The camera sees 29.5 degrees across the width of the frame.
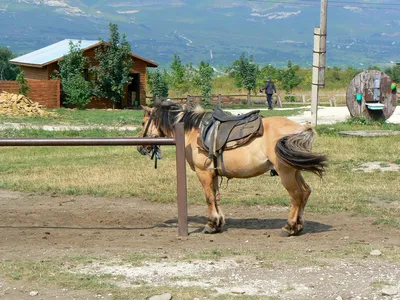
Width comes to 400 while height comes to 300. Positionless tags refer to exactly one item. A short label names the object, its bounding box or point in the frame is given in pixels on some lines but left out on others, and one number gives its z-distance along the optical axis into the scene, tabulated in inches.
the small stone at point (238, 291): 257.9
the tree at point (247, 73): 2262.6
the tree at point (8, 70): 3152.1
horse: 348.5
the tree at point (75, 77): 1648.6
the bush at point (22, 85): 1527.3
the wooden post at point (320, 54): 787.4
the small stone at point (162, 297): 252.3
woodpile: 1369.3
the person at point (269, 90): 1640.9
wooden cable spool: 939.3
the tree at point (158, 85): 1945.1
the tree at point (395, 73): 2426.2
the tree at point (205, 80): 1938.7
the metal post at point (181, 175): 358.0
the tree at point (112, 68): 1727.4
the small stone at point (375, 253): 305.4
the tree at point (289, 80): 2486.5
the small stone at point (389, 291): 253.4
